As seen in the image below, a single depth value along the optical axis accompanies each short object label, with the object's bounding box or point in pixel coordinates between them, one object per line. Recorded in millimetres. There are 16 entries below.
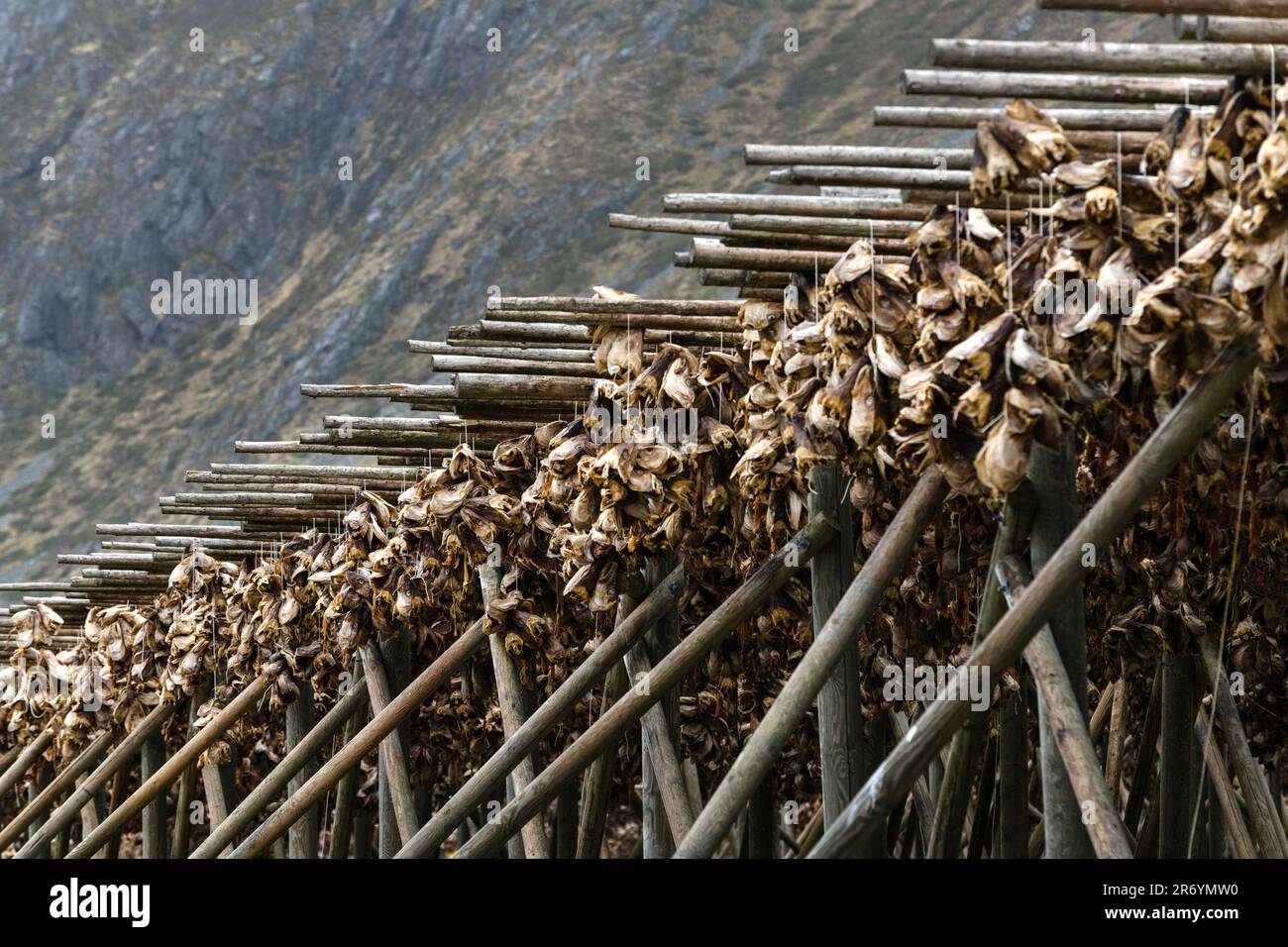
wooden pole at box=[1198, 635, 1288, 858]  19234
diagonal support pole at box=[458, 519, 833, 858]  15555
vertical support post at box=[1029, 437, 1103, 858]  13125
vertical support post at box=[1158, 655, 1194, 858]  20437
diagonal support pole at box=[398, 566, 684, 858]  17125
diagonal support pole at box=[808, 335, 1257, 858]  11578
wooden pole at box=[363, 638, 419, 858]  21328
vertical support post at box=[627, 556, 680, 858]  18797
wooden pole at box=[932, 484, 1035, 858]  13492
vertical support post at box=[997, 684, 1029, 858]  18437
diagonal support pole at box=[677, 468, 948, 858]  13555
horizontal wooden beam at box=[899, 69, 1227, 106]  11453
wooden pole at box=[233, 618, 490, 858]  19812
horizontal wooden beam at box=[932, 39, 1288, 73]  11109
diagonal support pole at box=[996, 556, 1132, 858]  12023
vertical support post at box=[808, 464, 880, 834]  16047
